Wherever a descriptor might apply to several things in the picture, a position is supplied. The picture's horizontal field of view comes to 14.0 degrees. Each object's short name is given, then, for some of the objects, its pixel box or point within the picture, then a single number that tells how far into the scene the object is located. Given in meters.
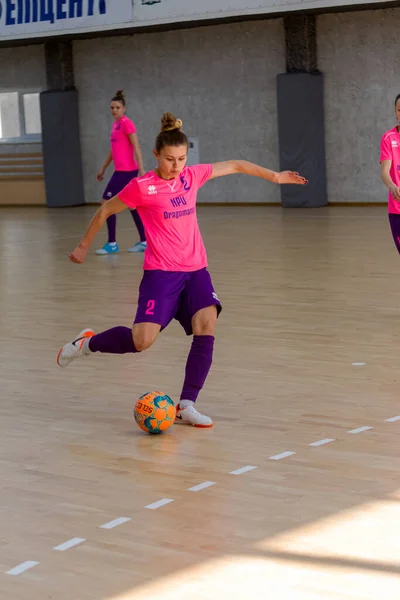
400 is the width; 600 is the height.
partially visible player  11.40
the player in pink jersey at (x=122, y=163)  19.36
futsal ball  7.78
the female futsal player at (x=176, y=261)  7.94
